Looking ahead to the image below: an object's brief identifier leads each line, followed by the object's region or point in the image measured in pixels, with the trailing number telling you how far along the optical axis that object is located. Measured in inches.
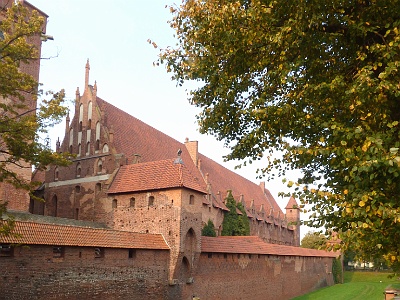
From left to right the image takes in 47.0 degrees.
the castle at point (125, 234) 659.9
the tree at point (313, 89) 330.3
